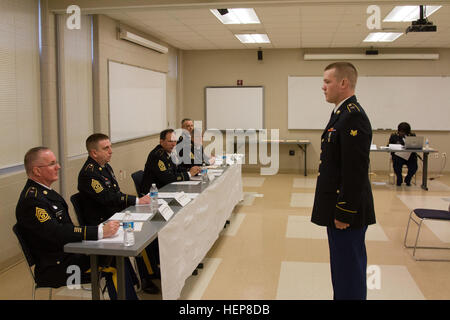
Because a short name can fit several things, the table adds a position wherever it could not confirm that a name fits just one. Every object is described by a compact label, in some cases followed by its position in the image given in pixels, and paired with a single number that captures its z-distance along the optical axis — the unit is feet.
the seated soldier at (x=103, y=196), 10.97
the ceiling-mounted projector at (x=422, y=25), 18.84
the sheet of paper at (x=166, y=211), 10.31
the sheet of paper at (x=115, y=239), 8.72
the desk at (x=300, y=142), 31.83
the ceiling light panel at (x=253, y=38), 26.79
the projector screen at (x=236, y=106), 33.42
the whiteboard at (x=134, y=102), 21.67
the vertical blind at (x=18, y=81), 13.66
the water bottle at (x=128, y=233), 8.53
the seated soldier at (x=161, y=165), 15.01
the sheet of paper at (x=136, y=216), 10.37
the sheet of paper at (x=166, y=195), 12.64
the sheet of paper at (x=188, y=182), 15.08
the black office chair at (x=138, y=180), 14.89
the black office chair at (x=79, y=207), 10.84
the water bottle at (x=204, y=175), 15.36
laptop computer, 26.03
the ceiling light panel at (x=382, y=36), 26.22
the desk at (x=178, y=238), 8.52
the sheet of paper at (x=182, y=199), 11.71
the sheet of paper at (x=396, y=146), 26.50
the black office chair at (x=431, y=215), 13.97
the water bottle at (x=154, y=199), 11.33
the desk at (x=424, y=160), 25.90
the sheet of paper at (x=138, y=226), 9.58
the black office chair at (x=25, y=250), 8.67
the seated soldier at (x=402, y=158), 26.86
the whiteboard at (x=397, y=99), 31.86
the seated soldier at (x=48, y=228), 8.59
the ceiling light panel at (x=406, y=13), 19.36
